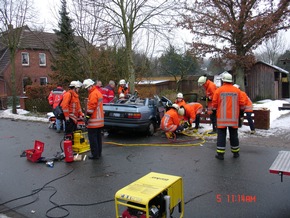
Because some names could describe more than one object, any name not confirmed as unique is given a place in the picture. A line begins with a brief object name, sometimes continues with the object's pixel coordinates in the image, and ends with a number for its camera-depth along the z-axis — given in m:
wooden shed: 25.53
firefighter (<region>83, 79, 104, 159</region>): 7.15
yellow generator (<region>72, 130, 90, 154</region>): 7.98
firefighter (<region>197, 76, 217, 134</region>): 9.49
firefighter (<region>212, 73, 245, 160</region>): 6.90
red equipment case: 7.32
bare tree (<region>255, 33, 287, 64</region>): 49.94
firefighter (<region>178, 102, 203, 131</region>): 10.07
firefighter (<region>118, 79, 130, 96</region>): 13.03
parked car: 9.38
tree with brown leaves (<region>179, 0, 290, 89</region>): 20.11
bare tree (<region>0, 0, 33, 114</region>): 18.00
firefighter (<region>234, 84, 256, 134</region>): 9.76
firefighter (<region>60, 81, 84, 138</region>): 8.30
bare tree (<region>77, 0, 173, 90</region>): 16.16
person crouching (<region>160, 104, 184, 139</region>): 9.34
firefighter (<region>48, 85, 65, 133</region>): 11.58
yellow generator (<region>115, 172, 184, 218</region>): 3.14
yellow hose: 8.69
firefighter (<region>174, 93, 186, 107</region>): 10.10
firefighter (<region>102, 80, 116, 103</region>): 11.84
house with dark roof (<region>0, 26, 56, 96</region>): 34.12
